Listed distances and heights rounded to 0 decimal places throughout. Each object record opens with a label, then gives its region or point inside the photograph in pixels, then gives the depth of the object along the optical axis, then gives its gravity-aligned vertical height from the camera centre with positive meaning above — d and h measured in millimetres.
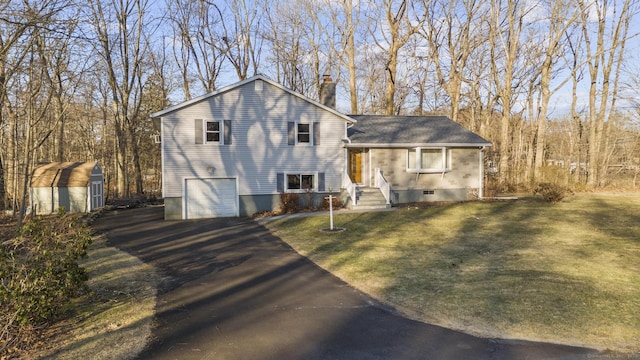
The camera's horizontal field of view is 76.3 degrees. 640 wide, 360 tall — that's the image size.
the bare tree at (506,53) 28438 +8615
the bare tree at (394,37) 30281 +10091
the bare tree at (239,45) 34250 +10581
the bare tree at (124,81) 30453 +7134
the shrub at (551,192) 18375 -1089
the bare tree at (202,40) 34750 +11297
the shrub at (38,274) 4926 -1367
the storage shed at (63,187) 20453 -781
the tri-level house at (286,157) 18359 +636
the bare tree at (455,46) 31969 +9960
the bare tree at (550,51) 28562 +8344
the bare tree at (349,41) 31312 +10371
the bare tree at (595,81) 28953 +6452
